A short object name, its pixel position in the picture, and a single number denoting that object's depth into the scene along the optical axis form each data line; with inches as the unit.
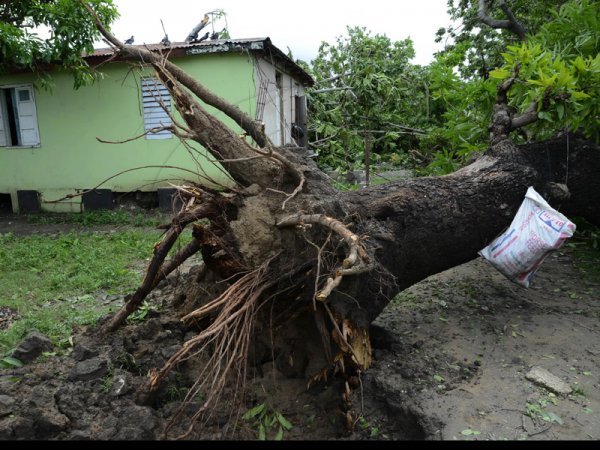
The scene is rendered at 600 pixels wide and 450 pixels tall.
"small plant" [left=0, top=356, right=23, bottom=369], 120.8
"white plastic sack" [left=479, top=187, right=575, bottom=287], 134.5
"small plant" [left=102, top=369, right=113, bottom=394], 111.2
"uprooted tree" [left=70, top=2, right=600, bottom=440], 109.5
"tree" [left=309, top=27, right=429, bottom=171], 387.5
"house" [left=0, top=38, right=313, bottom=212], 334.6
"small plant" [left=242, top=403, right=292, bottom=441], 104.7
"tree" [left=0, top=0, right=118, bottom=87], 284.0
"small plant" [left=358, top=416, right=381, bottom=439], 104.9
